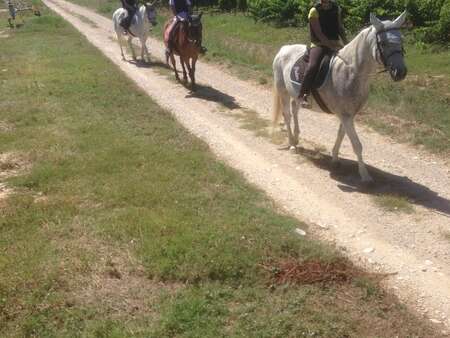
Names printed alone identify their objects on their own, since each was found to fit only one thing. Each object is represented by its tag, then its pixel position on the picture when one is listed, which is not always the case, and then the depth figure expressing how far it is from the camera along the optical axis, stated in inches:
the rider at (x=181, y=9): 572.7
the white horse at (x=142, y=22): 768.3
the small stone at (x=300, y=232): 258.8
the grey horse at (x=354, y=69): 273.3
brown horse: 562.6
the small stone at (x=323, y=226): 271.3
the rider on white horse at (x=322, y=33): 320.8
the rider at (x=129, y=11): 772.6
